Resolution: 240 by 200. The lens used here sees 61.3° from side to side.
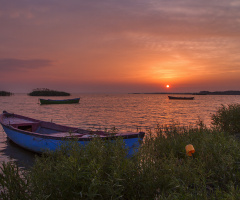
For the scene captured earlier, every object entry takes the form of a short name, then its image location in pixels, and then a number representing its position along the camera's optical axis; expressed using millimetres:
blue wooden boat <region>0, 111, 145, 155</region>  8523
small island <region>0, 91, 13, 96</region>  149000
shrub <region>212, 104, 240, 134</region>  10845
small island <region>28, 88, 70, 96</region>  145375
